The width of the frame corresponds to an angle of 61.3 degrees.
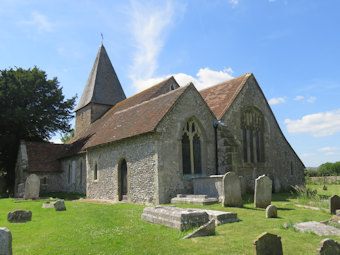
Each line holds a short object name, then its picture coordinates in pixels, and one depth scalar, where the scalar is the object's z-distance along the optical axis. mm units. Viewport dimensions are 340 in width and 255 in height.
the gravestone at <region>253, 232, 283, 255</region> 5152
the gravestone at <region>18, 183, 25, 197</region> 19750
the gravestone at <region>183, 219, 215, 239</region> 7003
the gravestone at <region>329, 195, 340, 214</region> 10266
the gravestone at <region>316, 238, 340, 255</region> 5027
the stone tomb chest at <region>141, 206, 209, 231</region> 7578
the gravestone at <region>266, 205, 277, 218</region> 9336
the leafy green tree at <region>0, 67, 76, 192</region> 25266
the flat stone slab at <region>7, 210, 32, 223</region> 9938
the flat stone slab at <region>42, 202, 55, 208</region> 13594
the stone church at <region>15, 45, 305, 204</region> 14414
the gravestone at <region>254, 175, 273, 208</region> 11305
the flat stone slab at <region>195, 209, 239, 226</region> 8430
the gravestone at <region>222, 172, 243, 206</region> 11352
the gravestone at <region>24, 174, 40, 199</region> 17594
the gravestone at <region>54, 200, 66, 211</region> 12280
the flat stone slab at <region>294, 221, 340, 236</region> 7180
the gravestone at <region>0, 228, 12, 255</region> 4777
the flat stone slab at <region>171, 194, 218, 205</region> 12156
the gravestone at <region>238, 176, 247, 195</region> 15297
